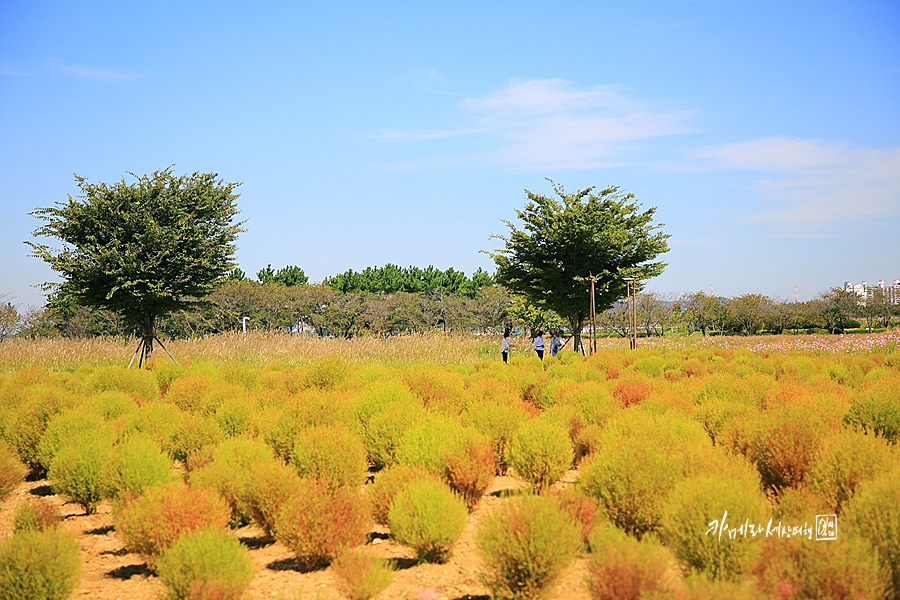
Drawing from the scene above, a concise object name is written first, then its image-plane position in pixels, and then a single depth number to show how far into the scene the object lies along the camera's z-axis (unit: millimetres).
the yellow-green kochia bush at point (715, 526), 3453
